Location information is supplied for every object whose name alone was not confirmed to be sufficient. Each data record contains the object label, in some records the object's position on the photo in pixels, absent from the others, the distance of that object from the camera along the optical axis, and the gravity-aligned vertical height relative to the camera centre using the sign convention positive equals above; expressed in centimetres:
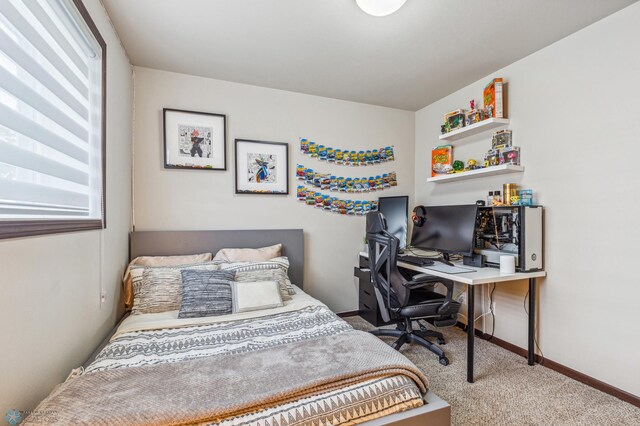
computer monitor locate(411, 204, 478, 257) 257 -17
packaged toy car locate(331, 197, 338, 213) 338 +9
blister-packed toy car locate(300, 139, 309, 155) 324 +72
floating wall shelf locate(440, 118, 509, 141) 261 +81
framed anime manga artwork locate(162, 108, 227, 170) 275 +69
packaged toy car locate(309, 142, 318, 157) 327 +70
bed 100 -66
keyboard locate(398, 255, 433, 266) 262 -44
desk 211 -49
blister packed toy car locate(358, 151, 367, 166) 351 +64
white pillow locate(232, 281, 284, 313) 207 -60
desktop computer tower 228 -18
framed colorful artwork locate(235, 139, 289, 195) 298 +47
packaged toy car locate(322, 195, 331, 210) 334 +12
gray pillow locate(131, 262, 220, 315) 207 -56
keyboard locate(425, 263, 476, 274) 230 -46
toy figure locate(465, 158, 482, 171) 290 +47
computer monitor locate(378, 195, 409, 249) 323 -3
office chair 230 -70
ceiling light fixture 167 +119
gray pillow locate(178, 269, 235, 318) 199 -58
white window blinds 106 +43
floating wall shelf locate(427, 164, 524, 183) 252 +37
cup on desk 224 -40
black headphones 313 -4
